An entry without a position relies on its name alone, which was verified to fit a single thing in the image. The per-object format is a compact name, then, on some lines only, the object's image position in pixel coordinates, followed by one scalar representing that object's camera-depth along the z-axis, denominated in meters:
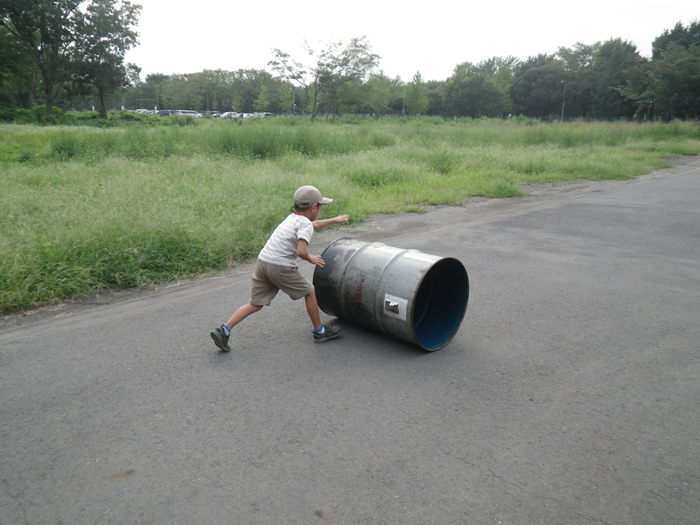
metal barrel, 3.78
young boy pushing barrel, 3.82
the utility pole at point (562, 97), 65.94
